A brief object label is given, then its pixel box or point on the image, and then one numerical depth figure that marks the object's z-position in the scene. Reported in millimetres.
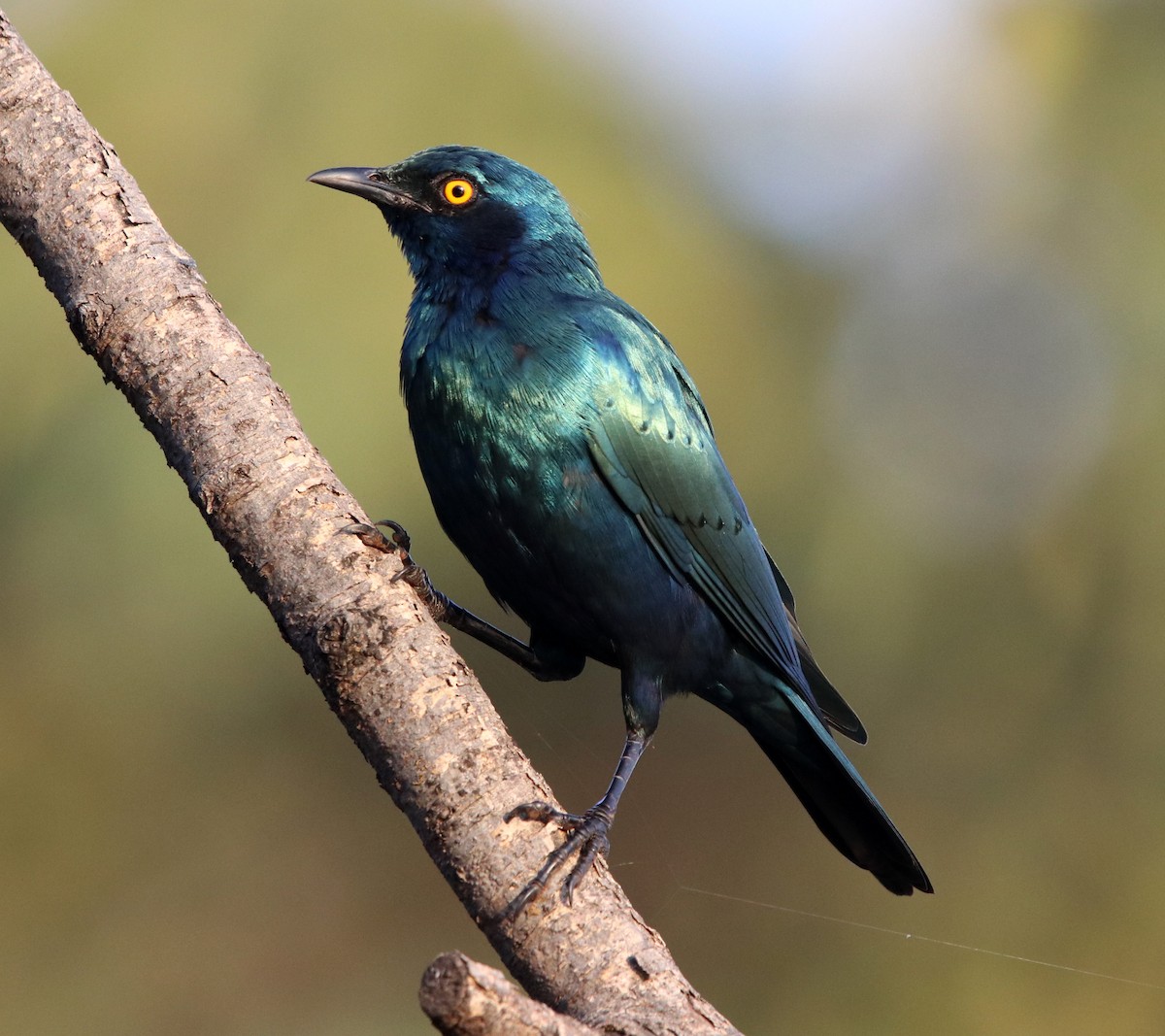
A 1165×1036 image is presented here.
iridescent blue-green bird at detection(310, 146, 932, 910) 7117
